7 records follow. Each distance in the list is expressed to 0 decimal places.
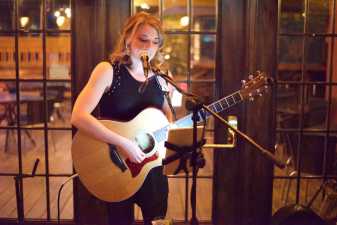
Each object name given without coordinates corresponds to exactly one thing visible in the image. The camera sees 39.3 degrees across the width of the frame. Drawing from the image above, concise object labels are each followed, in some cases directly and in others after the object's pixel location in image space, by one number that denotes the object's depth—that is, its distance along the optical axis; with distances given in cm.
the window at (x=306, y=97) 341
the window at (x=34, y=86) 339
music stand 240
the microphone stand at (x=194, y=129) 228
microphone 240
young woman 249
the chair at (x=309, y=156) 357
